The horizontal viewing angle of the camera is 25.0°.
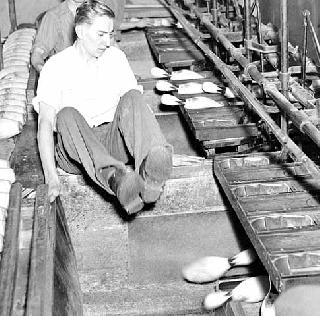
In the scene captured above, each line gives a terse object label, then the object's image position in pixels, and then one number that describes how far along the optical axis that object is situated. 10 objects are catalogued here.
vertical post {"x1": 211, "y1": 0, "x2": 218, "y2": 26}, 5.40
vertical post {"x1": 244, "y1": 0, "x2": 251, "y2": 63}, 4.14
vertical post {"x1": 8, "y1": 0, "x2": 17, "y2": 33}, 6.51
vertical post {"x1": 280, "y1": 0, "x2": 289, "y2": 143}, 3.19
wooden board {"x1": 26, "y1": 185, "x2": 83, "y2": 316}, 2.45
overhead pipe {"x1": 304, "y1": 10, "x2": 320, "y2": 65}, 3.27
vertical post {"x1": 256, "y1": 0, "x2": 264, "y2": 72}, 4.07
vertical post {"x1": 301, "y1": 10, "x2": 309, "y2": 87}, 3.34
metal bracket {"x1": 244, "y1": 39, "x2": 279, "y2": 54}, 3.86
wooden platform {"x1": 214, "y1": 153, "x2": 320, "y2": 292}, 2.47
